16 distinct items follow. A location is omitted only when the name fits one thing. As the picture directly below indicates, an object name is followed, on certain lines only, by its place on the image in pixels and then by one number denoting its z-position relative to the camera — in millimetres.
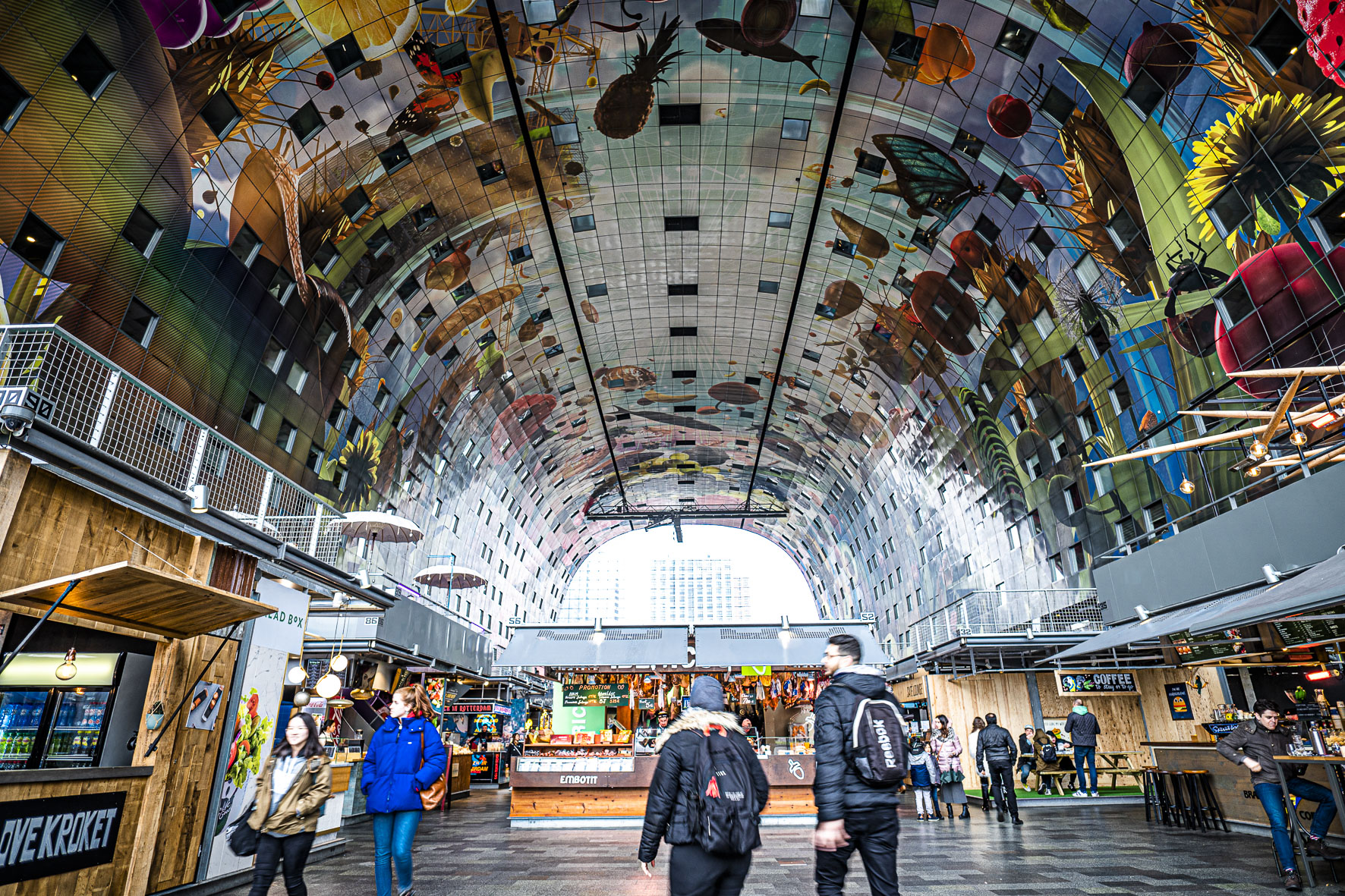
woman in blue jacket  4961
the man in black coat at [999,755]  11750
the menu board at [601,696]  17016
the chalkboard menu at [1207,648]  11969
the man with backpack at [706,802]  3273
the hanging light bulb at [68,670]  5660
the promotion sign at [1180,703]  17031
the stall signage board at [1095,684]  17766
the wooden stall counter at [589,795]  12281
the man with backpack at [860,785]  3570
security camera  4746
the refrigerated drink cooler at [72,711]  5656
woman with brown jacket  4387
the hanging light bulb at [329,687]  12414
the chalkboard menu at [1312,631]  9875
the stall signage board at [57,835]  4895
